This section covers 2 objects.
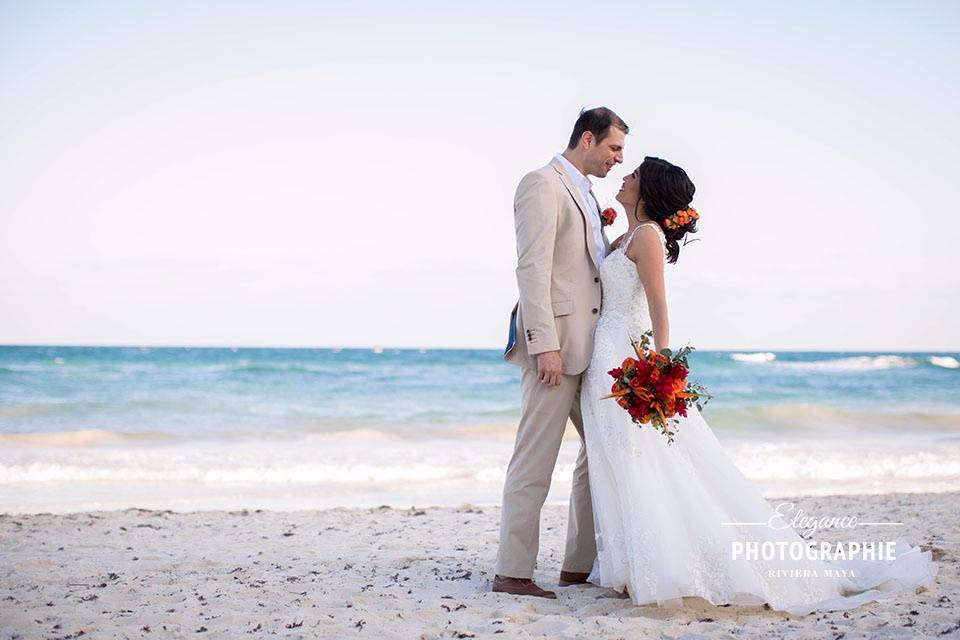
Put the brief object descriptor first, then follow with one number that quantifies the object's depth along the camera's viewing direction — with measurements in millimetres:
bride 3592
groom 3914
